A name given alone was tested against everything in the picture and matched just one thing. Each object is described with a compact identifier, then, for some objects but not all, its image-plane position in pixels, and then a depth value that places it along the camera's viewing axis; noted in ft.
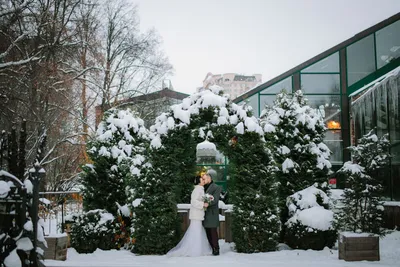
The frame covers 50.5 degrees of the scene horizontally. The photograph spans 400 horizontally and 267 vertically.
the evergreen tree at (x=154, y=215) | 30.48
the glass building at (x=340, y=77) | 61.16
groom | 29.94
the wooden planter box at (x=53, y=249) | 26.96
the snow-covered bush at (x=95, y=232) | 31.71
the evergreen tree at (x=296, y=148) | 34.09
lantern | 31.91
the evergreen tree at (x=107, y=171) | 34.71
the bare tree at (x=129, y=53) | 83.82
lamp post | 16.76
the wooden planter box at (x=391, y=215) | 37.70
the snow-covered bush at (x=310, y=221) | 30.83
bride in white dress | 30.12
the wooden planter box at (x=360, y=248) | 26.35
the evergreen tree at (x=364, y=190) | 28.66
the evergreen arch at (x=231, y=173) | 30.63
